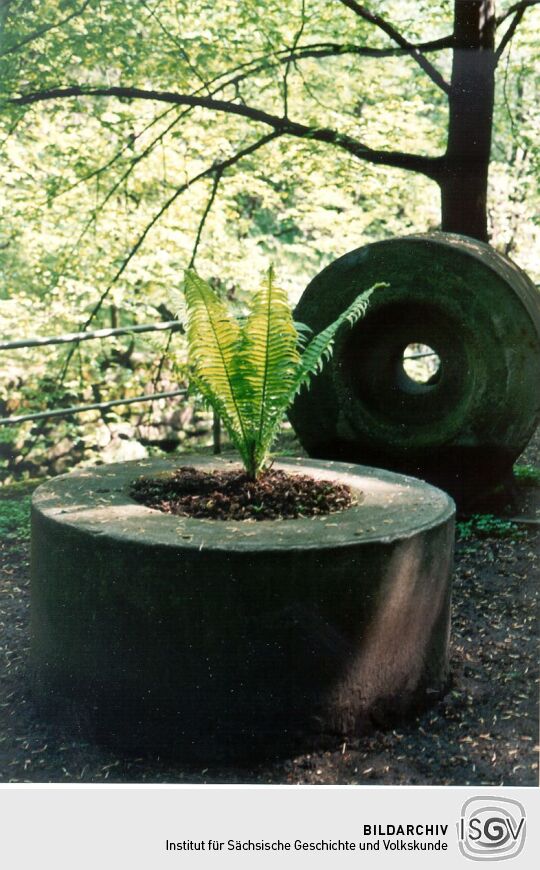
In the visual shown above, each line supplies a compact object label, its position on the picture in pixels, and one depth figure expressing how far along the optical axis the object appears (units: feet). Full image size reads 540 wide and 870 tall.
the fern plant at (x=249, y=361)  11.43
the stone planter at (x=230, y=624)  9.37
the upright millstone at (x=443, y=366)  17.84
